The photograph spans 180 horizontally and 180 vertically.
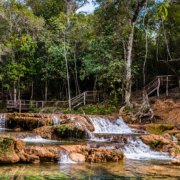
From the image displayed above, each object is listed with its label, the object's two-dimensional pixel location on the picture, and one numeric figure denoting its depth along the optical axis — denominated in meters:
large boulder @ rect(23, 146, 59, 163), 7.32
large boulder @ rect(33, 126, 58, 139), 11.37
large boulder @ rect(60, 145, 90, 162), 7.87
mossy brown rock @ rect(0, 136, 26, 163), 6.90
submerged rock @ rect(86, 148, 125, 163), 7.84
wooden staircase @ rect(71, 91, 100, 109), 22.34
